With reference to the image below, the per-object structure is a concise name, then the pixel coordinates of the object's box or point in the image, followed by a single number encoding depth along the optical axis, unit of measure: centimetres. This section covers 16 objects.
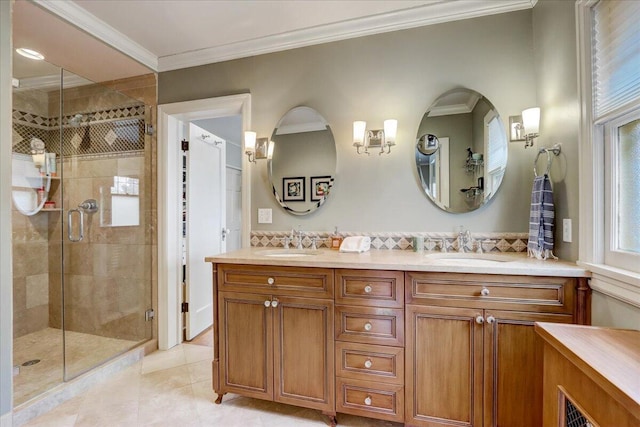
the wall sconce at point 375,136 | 201
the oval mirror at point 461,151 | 196
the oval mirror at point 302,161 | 226
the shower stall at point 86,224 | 242
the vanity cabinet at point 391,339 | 140
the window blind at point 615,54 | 112
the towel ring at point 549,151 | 165
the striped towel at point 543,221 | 163
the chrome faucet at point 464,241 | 196
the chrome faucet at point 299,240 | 227
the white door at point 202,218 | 279
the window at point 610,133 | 116
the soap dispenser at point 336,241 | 215
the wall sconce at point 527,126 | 176
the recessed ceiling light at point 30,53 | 205
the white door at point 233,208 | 443
